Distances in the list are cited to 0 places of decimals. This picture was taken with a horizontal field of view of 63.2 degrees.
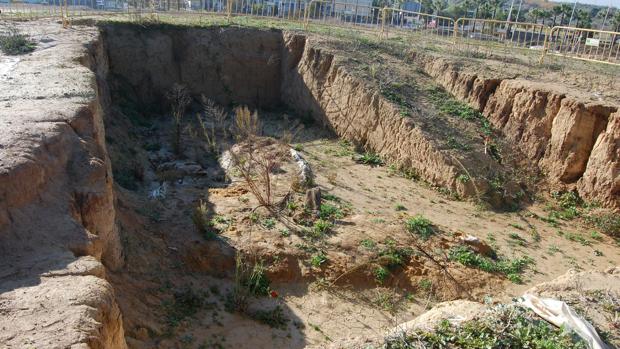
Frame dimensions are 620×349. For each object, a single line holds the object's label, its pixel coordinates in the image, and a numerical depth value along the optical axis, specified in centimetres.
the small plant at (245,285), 766
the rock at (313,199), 1011
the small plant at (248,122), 1007
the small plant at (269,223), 942
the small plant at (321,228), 929
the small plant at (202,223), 891
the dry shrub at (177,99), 1313
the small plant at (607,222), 1033
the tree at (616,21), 3572
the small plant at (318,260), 863
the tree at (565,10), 3949
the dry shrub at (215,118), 1525
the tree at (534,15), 3832
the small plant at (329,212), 984
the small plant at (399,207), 1074
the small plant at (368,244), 891
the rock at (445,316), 511
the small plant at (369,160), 1338
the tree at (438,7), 4250
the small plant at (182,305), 695
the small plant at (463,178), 1147
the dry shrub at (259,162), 1008
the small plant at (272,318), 750
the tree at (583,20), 3874
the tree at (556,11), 3969
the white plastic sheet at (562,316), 486
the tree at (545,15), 3952
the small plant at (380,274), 853
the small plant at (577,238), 1003
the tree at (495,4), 4038
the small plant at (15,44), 1109
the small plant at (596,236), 1023
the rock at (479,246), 916
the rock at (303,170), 1125
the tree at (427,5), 4337
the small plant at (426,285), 840
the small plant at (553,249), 954
